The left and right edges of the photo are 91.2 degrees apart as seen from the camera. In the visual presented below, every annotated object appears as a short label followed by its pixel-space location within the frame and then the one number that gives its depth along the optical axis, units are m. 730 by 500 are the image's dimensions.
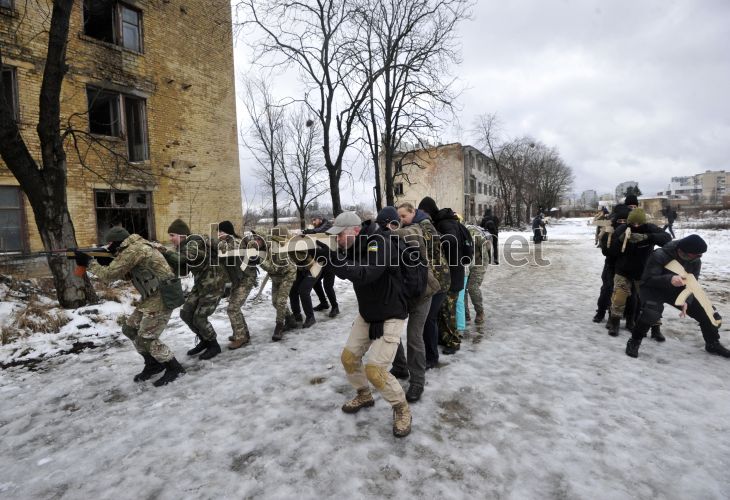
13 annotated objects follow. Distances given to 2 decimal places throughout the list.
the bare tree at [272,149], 26.94
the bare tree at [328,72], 12.00
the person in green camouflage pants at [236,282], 5.08
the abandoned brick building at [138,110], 9.22
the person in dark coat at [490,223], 12.52
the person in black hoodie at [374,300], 2.71
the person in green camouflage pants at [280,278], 5.61
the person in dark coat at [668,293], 4.32
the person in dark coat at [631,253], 5.00
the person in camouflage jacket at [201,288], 4.69
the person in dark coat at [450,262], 4.34
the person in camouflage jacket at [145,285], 3.92
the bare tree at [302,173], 29.53
